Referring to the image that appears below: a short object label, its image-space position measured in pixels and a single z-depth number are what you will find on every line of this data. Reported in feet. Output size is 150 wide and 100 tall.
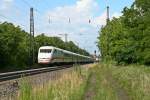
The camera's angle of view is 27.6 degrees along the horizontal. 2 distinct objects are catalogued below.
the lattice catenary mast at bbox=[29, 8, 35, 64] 165.43
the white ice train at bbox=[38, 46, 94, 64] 146.81
